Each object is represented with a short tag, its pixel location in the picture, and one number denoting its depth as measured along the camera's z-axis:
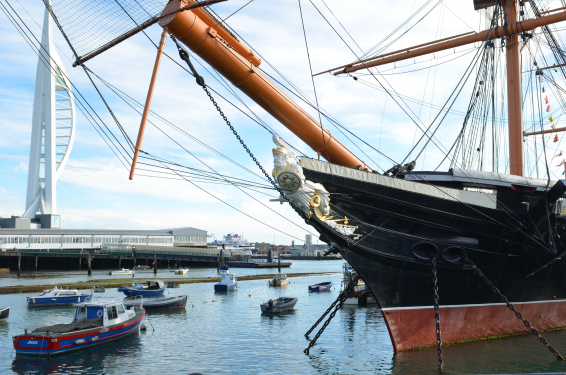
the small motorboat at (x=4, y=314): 27.92
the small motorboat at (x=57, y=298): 34.56
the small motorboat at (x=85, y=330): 19.83
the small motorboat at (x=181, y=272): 72.47
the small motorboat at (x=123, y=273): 65.81
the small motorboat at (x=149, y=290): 41.62
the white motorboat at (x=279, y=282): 54.66
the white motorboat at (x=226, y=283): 47.53
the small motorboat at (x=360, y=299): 36.97
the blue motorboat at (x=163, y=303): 33.66
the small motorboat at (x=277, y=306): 33.03
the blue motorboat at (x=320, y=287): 49.22
